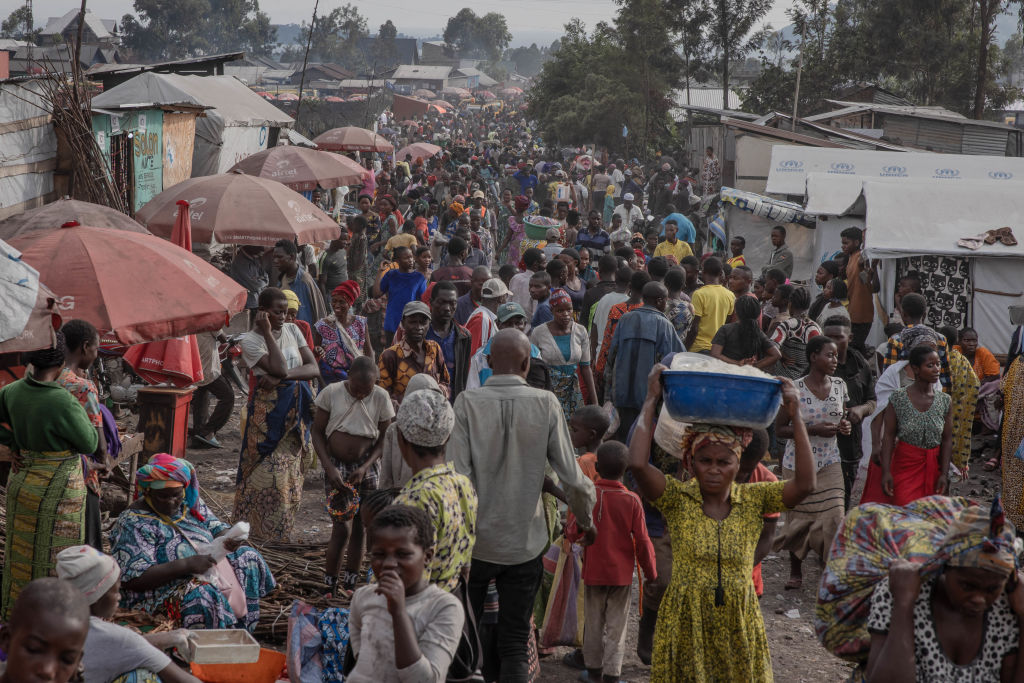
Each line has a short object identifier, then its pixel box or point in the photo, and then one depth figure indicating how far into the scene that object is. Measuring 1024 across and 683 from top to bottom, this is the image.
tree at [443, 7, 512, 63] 151.00
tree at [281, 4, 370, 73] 106.12
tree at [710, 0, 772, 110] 37.91
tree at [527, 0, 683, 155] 37.12
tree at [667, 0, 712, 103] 38.19
